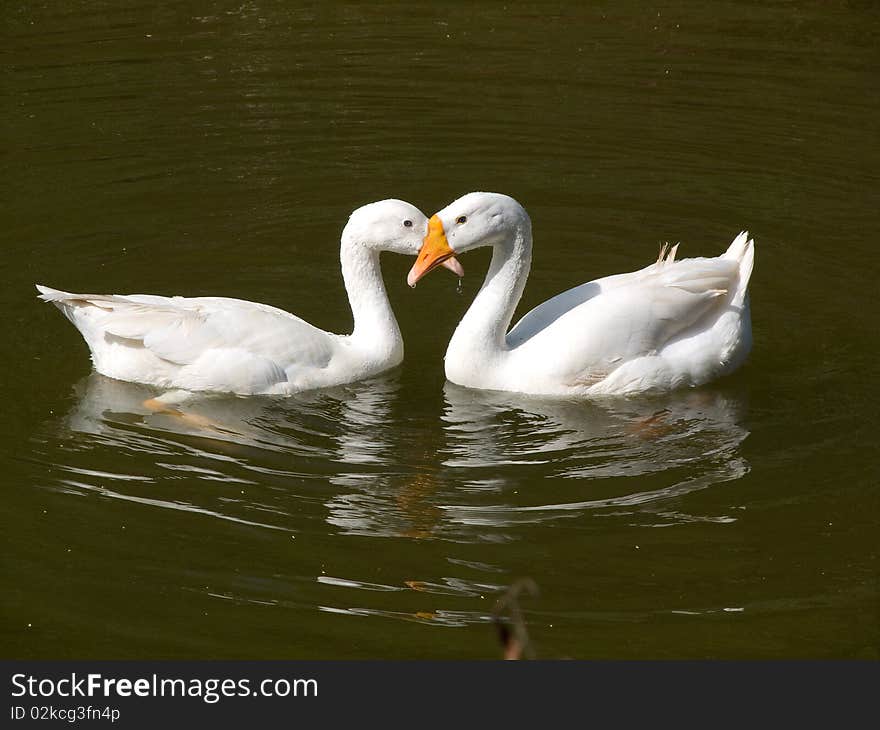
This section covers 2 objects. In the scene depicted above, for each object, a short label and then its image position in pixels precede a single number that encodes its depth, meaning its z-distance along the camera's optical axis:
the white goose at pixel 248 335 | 16.36
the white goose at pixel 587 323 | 16.56
